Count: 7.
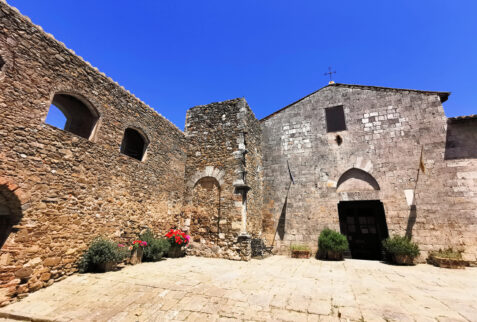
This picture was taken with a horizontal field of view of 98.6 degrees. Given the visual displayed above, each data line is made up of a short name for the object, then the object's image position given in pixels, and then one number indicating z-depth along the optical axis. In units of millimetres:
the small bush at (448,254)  7067
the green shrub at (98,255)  5257
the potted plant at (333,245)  8180
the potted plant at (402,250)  7355
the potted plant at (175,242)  7732
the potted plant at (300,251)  8680
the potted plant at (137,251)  6328
